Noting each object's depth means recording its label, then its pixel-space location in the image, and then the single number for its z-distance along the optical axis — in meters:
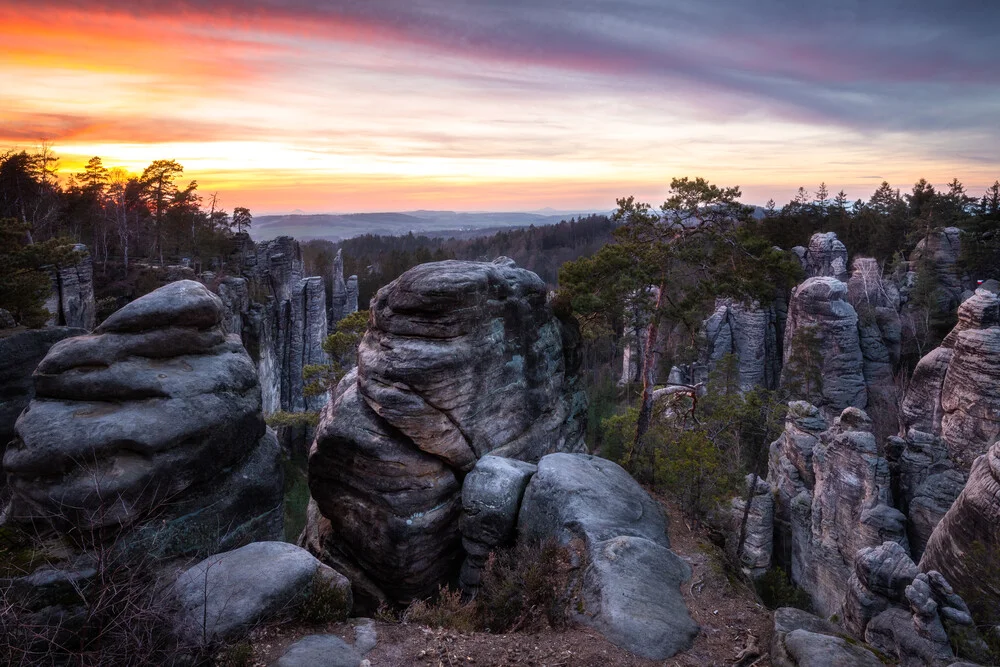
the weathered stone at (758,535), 25.09
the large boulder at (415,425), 14.61
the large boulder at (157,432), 10.05
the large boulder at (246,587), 7.81
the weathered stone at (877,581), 12.69
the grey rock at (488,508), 13.33
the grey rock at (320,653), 7.63
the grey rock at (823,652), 7.20
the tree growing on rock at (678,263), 16.92
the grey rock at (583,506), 11.95
